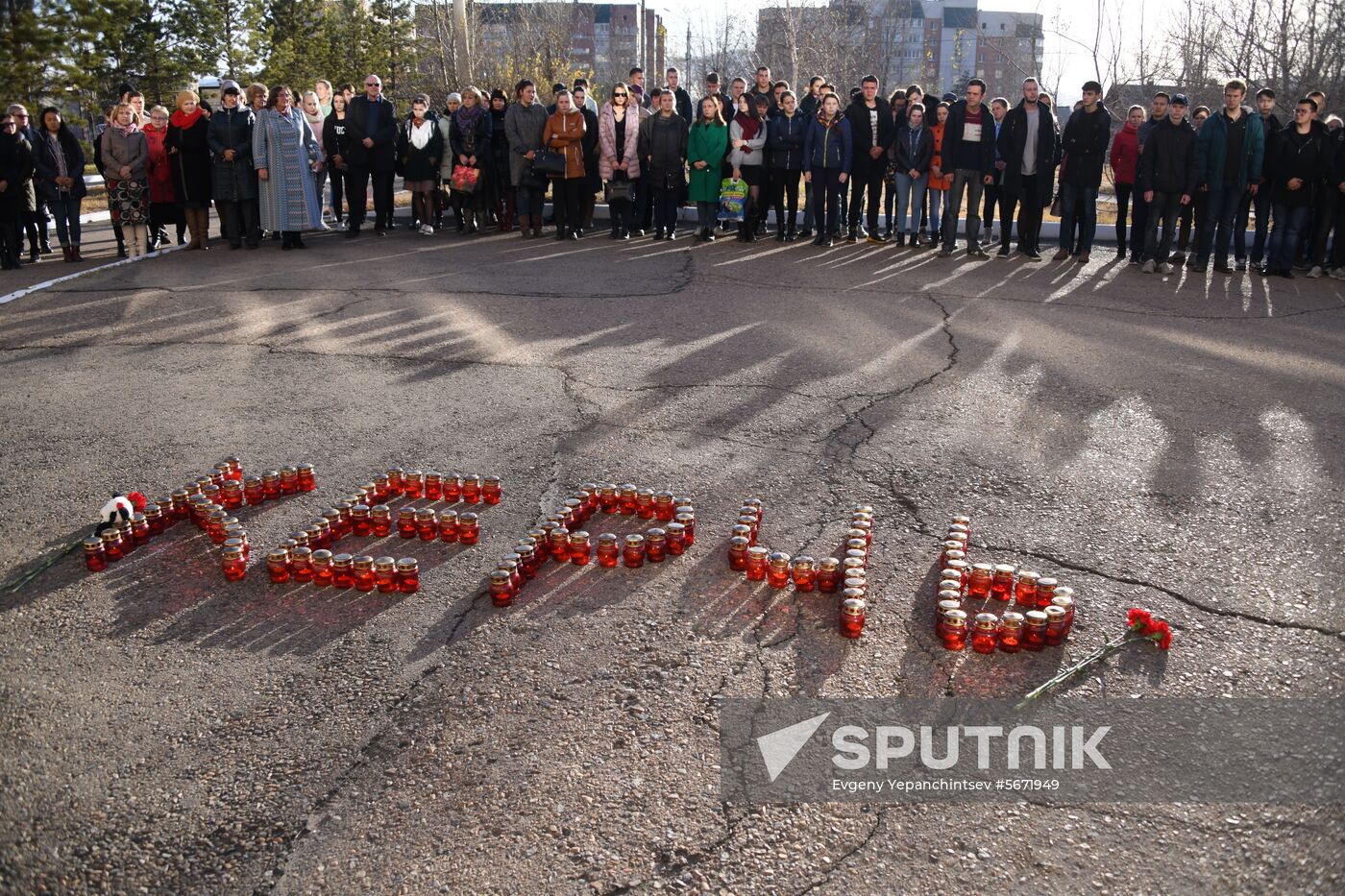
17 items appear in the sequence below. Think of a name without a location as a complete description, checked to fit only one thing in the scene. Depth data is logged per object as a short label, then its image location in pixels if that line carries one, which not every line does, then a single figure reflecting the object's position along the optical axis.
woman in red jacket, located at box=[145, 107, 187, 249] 14.71
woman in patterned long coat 15.10
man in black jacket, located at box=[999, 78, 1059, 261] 14.44
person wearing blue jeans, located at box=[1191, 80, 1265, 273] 13.54
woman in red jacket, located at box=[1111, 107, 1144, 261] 15.14
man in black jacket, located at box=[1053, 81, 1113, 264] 14.07
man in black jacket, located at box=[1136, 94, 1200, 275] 13.58
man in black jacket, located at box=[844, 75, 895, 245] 15.27
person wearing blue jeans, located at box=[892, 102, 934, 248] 14.95
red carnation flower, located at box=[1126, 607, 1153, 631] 4.62
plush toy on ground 5.61
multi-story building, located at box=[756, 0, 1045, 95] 41.22
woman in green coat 15.80
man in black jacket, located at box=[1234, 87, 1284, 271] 13.50
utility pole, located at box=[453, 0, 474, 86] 27.27
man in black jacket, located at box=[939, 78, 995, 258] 14.52
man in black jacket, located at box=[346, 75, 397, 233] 16.23
